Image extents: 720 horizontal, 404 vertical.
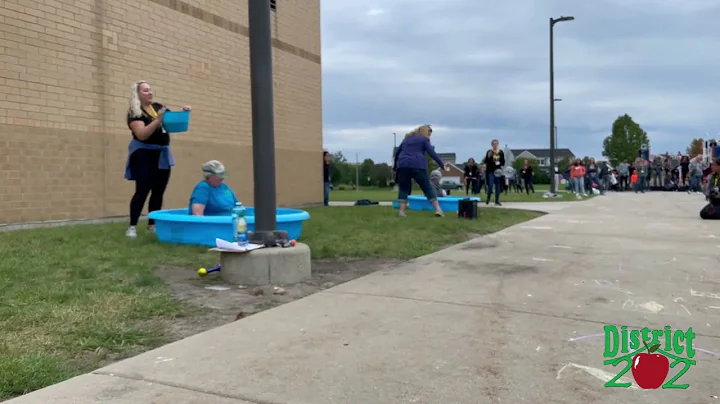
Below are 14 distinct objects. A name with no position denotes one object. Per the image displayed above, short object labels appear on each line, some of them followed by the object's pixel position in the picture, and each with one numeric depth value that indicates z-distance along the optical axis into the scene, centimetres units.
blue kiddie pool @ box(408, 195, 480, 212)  1272
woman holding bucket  667
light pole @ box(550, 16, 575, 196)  2231
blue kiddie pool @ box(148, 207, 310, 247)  626
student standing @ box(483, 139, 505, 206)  1464
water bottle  495
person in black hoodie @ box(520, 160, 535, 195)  2628
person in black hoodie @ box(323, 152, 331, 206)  1684
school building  872
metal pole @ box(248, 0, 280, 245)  494
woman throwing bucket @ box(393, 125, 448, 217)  1062
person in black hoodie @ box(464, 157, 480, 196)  2502
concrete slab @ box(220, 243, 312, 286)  469
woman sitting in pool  657
